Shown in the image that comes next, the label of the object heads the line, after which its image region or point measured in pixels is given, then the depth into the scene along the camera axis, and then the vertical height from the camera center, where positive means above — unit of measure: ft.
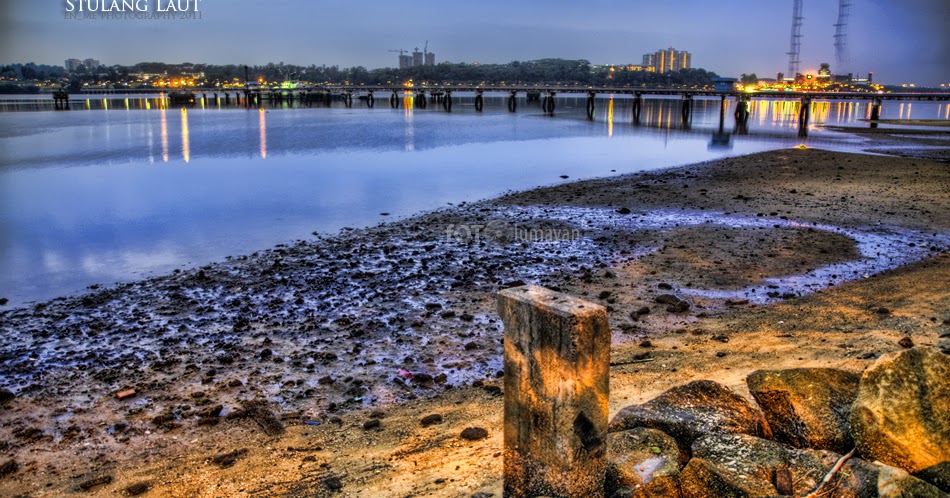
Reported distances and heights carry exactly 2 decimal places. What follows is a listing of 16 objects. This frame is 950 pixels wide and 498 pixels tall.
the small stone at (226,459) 19.35 -9.75
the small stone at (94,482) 18.53 -10.01
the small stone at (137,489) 18.00 -9.86
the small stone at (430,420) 21.28 -9.30
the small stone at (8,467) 19.52 -10.15
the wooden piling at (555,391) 11.87 -4.82
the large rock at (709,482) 12.66 -6.80
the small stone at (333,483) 17.28 -9.31
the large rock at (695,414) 14.92 -6.50
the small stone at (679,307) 33.20 -8.64
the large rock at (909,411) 12.82 -5.36
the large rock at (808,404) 14.53 -6.07
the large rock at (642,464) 13.44 -6.91
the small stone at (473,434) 19.36 -8.87
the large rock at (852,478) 11.58 -6.66
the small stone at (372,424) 21.53 -9.55
